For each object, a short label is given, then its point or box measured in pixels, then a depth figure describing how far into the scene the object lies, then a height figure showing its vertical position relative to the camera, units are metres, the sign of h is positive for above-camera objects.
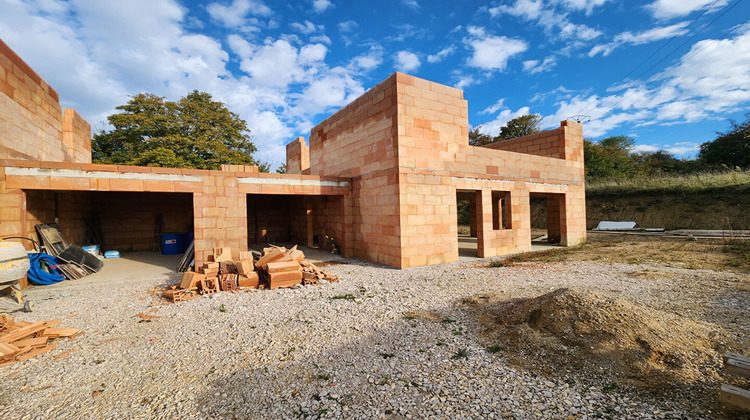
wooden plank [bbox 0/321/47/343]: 3.93 -1.47
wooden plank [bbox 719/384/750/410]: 2.32 -1.48
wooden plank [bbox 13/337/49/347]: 3.95 -1.57
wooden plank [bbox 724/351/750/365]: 2.62 -1.33
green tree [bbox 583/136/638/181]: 26.58 +3.98
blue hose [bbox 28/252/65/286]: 7.38 -1.25
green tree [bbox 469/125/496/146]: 32.19 +7.62
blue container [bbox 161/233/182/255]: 12.28 -1.04
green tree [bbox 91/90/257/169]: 22.05 +6.24
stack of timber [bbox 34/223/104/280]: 8.09 -0.94
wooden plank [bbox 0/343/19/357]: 3.68 -1.55
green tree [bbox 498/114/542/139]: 29.94 +8.18
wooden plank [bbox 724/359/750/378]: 2.55 -1.37
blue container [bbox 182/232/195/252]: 12.63 -0.90
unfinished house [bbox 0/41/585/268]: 7.86 +1.00
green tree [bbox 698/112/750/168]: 22.86 +4.35
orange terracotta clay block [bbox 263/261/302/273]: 7.09 -1.20
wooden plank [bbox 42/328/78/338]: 4.29 -1.59
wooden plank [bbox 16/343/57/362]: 3.79 -1.68
